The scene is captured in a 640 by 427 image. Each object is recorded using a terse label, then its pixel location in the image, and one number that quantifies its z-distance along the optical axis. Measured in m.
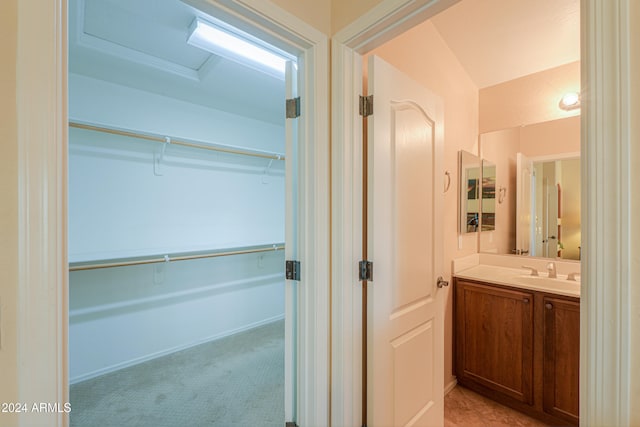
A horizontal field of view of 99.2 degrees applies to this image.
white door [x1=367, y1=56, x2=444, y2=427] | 1.24
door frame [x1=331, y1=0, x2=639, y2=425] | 0.57
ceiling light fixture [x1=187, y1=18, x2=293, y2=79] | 1.54
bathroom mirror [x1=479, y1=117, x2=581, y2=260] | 2.08
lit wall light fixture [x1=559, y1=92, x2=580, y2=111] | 2.05
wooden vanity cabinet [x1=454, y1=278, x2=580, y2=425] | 1.65
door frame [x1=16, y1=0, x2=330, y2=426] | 0.60
